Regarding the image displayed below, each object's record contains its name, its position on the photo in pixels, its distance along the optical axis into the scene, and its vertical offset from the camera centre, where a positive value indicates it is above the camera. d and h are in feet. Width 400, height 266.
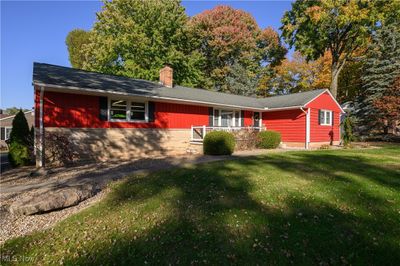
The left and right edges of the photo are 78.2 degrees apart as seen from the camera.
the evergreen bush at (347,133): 57.47 -0.31
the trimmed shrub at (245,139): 49.85 -1.66
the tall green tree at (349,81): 96.58 +21.34
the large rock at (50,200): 16.71 -5.06
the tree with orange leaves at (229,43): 105.60 +39.17
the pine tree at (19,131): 34.51 -0.21
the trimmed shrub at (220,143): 40.06 -1.99
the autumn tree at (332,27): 75.88 +35.05
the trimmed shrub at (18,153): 34.19 -3.37
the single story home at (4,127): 104.69 +1.08
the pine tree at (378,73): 72.84 +18.18
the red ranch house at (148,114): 36.24 +3.32
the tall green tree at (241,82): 104.99 +21.14
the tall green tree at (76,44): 134.45 +48.02
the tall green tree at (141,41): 85.87 +32.07
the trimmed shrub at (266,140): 53.36 -1.92
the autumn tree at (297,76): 106.32 +25.42
